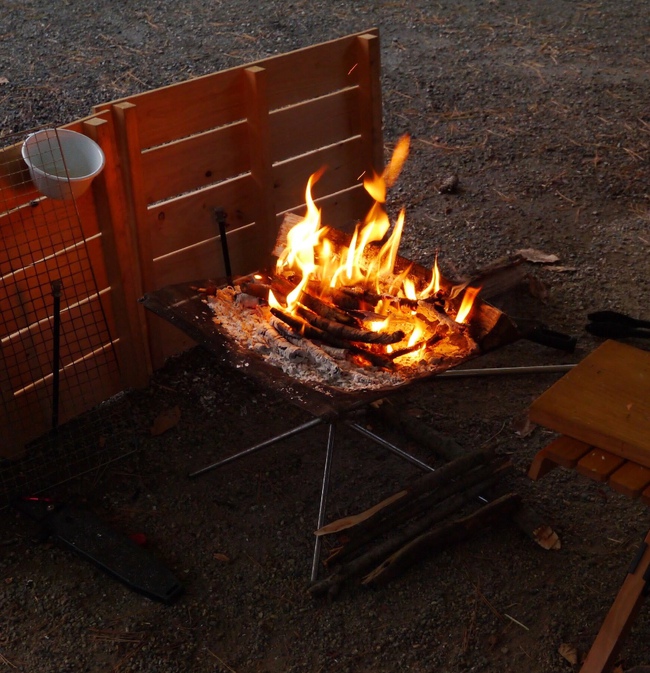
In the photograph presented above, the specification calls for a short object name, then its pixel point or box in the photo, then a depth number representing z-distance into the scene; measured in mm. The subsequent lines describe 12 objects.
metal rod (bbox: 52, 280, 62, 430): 3121
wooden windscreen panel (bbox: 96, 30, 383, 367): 3482
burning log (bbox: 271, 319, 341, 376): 2812
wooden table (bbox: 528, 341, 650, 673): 2246
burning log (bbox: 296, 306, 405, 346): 2887
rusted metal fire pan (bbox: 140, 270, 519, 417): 2570
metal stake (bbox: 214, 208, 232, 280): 3693
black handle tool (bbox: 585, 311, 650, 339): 4059
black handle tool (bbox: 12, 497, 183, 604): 2898
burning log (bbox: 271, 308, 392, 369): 2868
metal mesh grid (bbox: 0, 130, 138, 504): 3047
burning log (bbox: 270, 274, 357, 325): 3053
